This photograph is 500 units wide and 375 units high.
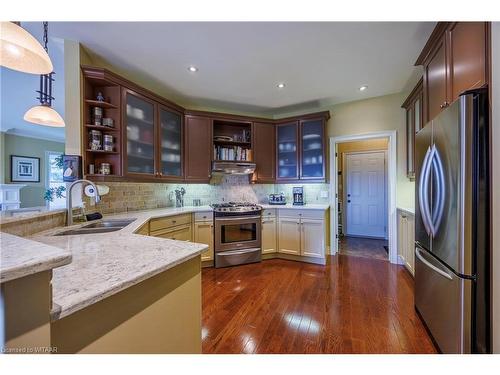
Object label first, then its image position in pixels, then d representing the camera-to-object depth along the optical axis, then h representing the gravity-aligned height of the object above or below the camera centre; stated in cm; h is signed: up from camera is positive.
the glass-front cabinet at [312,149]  351 +64
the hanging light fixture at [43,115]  199 +70
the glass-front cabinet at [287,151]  370 +65
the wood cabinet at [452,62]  124 +88
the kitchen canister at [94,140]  215 +49
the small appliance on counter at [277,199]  369 -20
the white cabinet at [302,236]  314 -75
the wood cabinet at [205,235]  302 -68
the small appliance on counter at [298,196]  365 -15
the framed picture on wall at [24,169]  509 +49
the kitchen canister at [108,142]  224 +49
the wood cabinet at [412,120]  248 +86
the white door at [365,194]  472 -16
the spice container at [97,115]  218 +76
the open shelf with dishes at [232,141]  361 +81
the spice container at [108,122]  222 +70
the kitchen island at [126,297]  63 -39
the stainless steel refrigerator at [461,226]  119 -24
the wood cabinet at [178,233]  246 -57
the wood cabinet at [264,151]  372 +65
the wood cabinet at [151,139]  243 +64
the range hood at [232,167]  339 +33
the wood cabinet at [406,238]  263 -70
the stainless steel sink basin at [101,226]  161 -33
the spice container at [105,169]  222 +20
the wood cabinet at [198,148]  330 +63
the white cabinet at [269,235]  338 -77
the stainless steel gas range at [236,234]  311 -71
